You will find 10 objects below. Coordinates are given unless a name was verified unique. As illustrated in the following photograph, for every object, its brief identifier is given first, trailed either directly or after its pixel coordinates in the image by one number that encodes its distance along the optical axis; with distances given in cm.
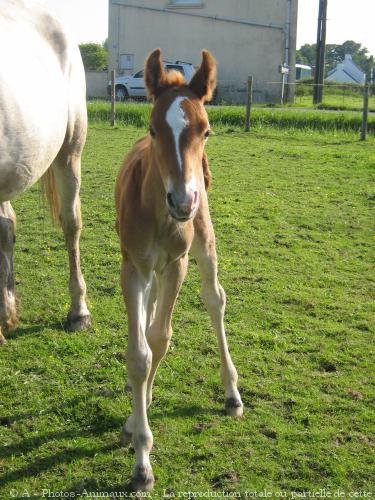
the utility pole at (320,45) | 2633
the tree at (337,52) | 7112
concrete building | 2839
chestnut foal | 271
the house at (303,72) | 4739
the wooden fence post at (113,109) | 1548
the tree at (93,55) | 4756
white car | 2611
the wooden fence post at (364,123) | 1400
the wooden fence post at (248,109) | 1492
